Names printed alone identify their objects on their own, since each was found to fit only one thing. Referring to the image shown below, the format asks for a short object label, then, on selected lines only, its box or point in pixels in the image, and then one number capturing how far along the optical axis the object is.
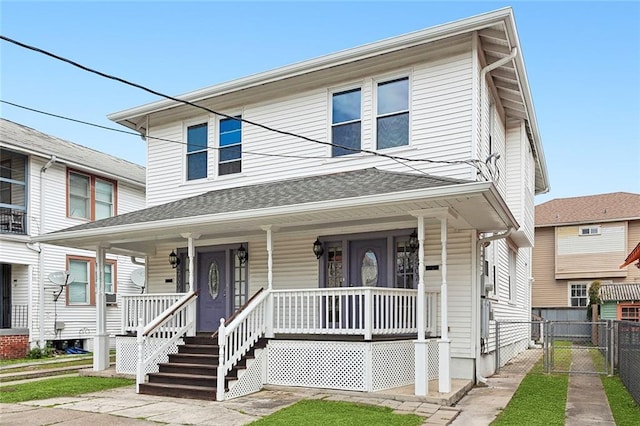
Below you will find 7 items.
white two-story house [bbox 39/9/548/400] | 8.95
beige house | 27.67
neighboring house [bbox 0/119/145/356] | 16.58
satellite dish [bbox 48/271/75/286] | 16.84
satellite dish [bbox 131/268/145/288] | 18.44
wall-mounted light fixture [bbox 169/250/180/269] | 12.92
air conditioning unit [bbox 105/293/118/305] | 19.25
